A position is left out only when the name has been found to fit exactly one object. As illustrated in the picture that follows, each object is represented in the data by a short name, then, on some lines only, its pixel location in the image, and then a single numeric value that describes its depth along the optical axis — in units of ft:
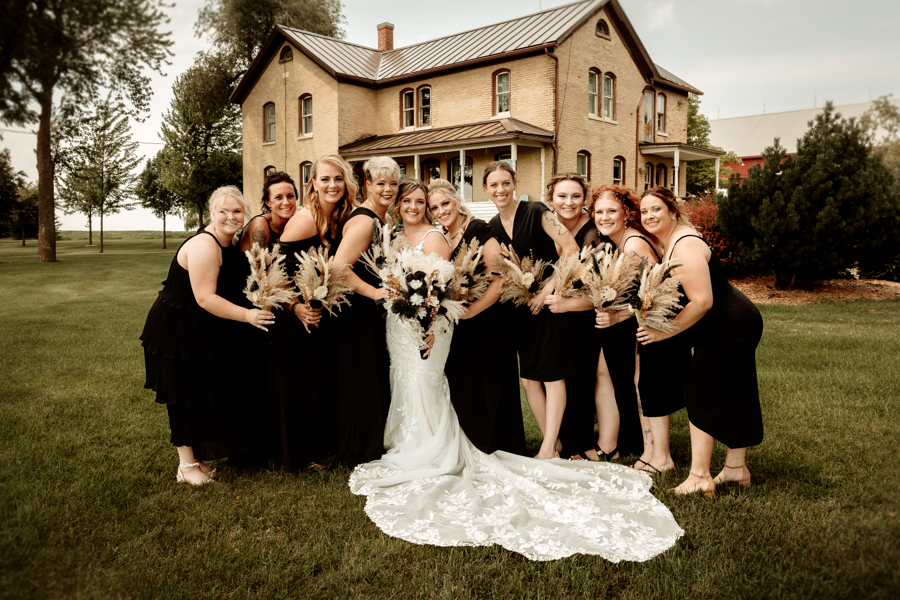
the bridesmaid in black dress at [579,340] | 15.51
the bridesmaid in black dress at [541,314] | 15.28
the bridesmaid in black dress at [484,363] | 15.35
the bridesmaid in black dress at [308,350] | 14.99
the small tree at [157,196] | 114.92
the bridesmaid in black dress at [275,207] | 15.45
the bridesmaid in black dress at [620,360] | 14.60
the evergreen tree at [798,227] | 27.27
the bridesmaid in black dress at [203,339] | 13.50
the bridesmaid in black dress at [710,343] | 12.45
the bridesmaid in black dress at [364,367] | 15.42
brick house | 73.26
